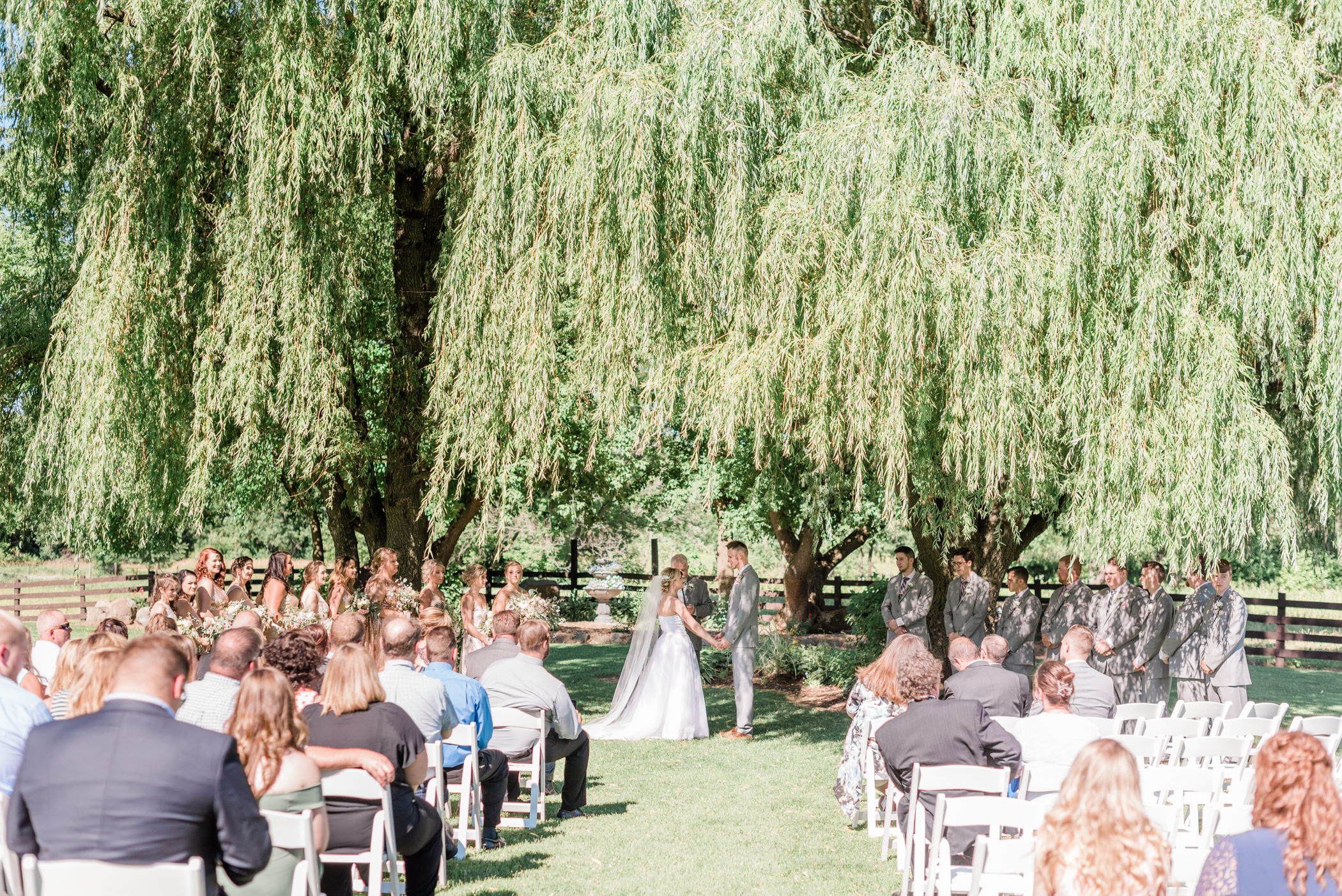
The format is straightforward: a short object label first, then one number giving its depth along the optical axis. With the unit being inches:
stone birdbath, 1098.7
